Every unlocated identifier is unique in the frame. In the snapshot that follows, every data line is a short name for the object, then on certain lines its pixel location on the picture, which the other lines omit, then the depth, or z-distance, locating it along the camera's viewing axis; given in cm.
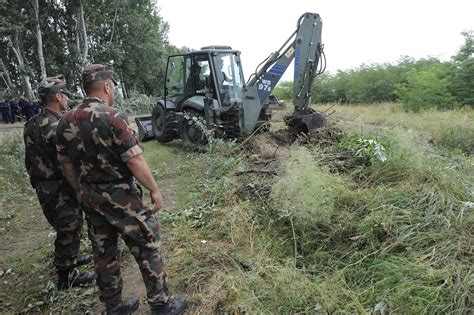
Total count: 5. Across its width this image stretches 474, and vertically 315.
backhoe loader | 699
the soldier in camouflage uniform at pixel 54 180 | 301
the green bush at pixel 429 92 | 1384
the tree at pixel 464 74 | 1335
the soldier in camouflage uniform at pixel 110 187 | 230
